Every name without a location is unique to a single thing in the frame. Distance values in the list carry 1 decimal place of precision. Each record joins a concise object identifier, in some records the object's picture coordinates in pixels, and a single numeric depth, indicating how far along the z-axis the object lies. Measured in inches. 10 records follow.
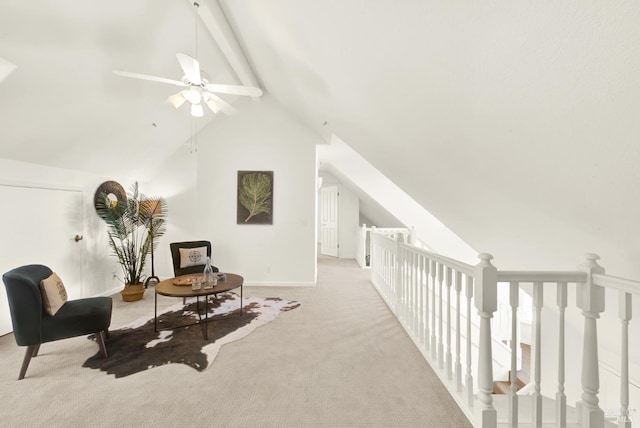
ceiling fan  79.5
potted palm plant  147.5
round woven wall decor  150.2
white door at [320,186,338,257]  296.7
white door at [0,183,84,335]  106.3
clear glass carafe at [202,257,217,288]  111.3
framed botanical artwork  175.0
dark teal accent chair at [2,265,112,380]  76.4
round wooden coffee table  102.7
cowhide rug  85.7
